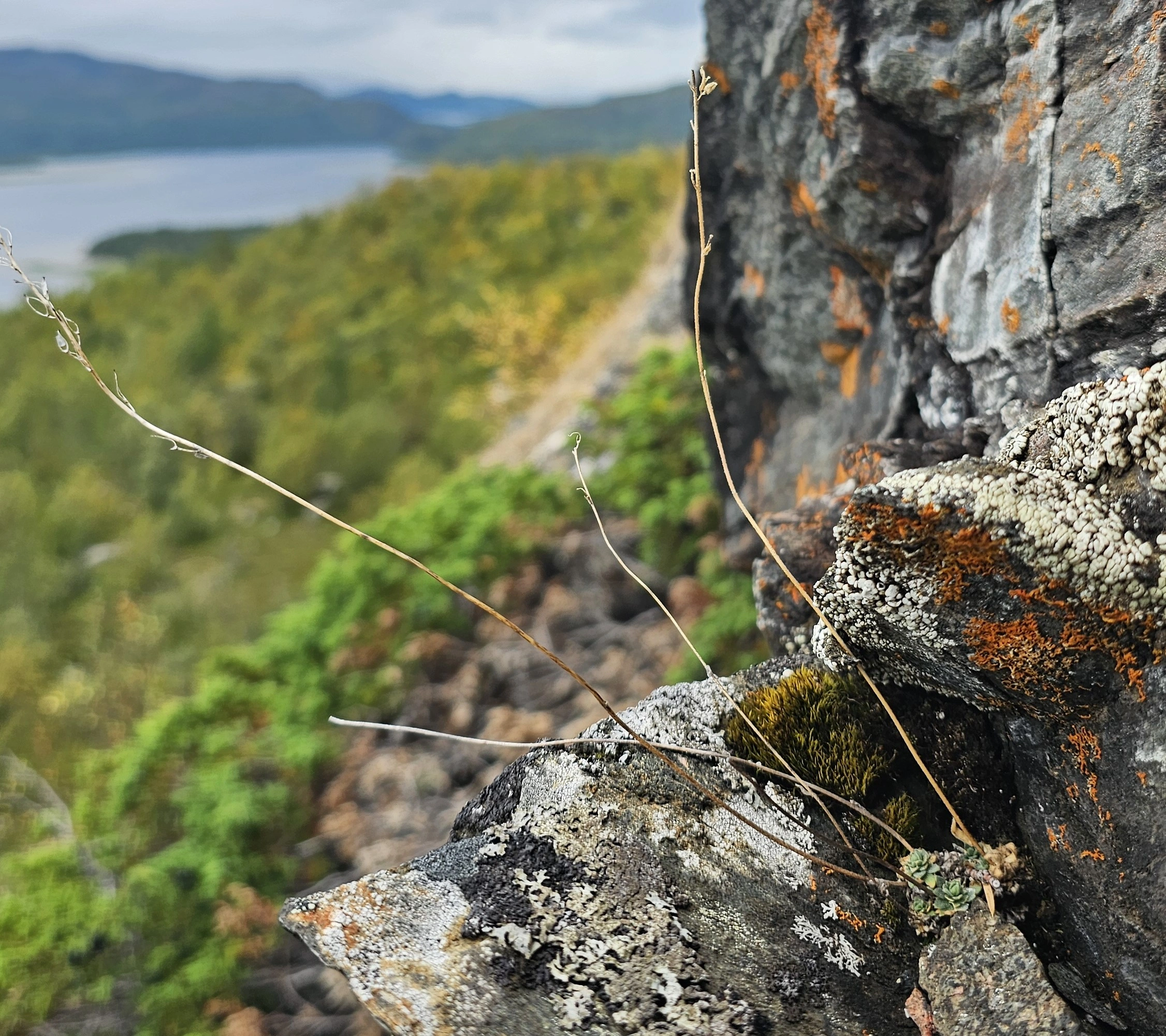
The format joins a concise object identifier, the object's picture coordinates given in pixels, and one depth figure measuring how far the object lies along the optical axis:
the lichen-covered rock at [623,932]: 0.23
